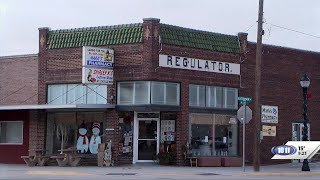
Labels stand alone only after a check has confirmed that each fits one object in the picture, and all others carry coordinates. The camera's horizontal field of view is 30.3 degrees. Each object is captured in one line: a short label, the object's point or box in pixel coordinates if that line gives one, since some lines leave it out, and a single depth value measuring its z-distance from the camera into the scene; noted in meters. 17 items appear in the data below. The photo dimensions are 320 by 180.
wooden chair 29.53
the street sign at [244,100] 26.02
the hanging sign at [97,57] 28.16
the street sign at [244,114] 26.03
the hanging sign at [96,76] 28.17
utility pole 26.44
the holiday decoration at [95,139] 30.20
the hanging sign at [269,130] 33.47
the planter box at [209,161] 29.70
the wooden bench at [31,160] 29.74
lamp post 27.85
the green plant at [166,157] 29.19
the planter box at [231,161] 30.52
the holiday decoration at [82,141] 30.55
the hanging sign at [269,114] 33.41
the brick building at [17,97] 31.95
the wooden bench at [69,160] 28.95
